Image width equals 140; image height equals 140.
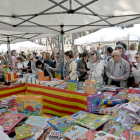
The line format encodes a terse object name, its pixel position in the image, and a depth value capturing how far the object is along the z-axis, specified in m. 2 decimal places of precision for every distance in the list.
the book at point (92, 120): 1.41
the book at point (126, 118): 1.41
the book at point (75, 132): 1.24
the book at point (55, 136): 1.29
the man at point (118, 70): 2.90
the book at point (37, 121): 1.54
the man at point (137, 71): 2.80
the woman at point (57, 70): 4.59
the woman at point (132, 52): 4.15
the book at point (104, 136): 1.18
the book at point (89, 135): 1.22
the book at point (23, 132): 1.30
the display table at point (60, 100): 2.57
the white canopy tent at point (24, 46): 9.68
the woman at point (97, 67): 2.96
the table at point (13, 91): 3.21
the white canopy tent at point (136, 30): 6.34
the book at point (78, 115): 1.65
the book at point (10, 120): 1.53
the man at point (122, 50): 3.38
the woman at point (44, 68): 3.77
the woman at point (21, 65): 5.17
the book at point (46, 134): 1.37
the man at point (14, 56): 7.05
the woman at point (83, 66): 3.85
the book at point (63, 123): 1.42
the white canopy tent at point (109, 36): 5.37
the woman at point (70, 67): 3.34
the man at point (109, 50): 4.17
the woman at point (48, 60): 5.17
